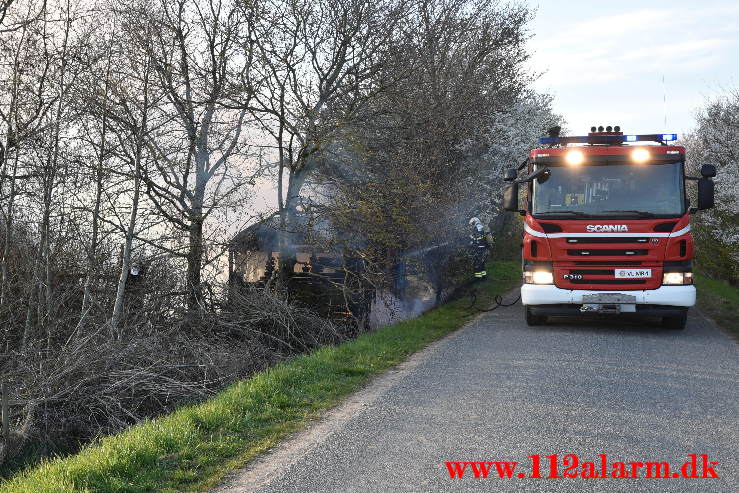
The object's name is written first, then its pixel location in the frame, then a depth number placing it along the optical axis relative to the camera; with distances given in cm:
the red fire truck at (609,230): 1090
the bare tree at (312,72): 1377
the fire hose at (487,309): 1522
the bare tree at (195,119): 1324
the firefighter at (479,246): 1775
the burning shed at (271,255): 1368
